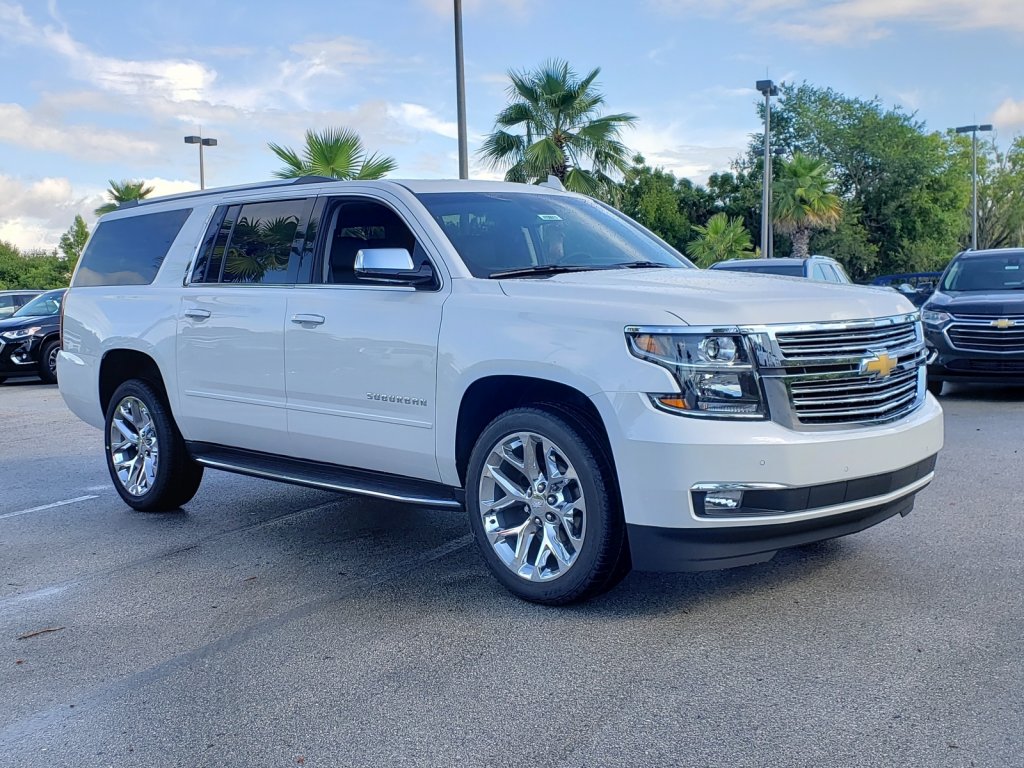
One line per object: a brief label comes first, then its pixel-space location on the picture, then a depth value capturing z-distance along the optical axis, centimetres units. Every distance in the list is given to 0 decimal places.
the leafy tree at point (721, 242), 3116
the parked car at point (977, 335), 1115
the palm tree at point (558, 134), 2245
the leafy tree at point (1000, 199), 7206
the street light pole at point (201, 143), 3344
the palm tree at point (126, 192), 3644
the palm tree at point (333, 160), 2034
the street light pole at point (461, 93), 1588
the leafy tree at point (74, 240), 6202
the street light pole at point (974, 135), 4369
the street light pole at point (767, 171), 2895
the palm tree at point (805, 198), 3747
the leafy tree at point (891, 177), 5075
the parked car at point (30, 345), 1773
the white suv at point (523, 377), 405
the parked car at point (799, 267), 1298
